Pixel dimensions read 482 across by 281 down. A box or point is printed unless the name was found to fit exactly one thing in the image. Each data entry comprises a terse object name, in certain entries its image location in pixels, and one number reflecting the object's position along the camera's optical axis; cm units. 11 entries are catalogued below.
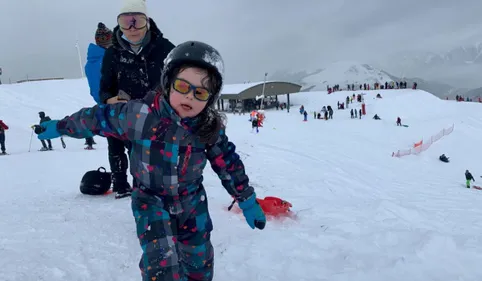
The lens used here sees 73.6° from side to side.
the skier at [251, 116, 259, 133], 2108
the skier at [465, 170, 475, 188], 1418
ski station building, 3922
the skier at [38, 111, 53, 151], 1326
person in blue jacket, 424
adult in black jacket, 364
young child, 241
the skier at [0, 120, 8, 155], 1263
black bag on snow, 527
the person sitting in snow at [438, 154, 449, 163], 2069
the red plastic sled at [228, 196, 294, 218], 489
